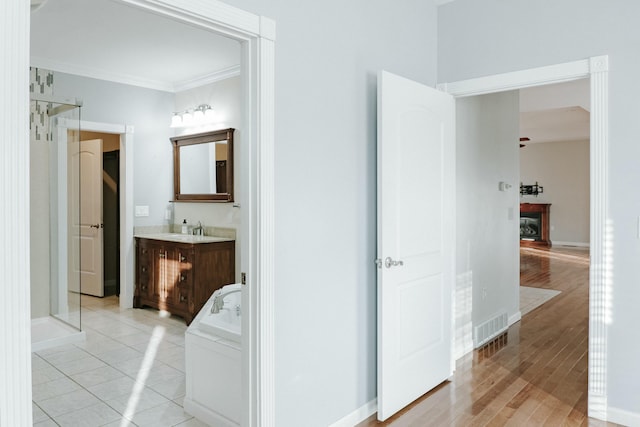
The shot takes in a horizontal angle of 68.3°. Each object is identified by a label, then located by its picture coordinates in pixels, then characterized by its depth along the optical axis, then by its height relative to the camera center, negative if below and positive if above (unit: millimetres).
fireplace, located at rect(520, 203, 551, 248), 12766 -411
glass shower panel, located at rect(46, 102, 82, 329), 4559 -50
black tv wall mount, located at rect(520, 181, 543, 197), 12897 +522
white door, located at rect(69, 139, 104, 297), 5949 -142
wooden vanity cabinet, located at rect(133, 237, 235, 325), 4855 -699
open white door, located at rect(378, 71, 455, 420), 2760 -193
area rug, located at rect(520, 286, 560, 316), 5602 -1164
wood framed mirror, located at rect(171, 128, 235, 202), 5258 +486
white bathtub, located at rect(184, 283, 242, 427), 2596 -928
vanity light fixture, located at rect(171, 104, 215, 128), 5426 +1075
